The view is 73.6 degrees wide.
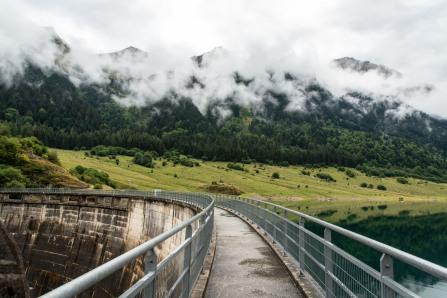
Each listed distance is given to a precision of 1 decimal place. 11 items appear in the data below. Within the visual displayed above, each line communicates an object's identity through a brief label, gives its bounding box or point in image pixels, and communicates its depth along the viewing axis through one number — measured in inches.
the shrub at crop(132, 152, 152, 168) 5108.3
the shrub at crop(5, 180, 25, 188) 2284.7
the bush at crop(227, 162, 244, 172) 5815.9
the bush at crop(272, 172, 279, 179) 5419.3
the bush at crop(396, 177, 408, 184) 6564.0
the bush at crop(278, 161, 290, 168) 7005.9
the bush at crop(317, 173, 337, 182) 5893.7
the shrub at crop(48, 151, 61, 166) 3397.9
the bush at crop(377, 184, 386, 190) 5713.6
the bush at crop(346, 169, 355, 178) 6511.8
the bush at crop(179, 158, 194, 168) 5594.0
